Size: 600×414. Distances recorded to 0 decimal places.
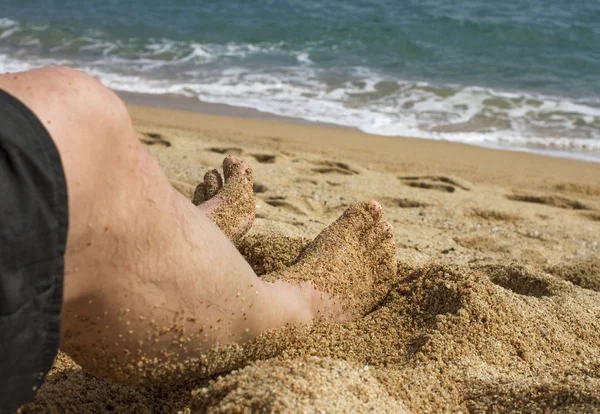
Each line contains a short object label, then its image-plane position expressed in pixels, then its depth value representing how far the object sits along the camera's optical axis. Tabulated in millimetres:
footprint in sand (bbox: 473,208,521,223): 3637
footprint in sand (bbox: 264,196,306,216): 3378
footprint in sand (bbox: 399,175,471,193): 4320
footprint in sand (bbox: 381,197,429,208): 3762
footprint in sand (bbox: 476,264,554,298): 2244
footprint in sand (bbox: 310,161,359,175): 4459
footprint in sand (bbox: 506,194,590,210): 4188
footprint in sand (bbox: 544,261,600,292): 2496
